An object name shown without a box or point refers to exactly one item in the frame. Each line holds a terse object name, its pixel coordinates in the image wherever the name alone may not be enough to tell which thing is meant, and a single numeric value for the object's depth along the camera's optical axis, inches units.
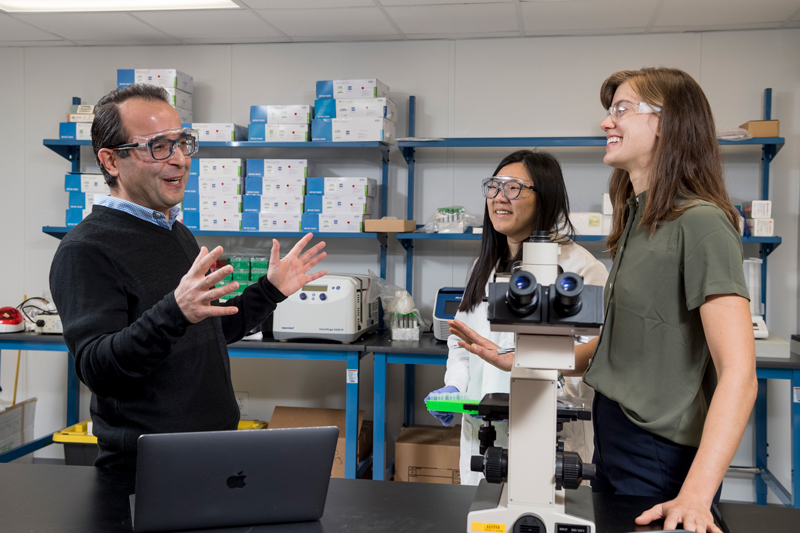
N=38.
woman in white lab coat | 75.9
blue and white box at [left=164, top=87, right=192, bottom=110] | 142.8
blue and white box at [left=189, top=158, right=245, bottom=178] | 140.4
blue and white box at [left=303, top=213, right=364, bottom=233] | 136.2
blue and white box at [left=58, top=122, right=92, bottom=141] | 144.6
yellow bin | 137.2
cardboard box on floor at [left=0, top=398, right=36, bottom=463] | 142.9
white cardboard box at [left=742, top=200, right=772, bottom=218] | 124.0
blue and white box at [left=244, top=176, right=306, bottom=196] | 138.6
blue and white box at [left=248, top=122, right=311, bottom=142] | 139.4
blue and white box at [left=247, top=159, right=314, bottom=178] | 138.4
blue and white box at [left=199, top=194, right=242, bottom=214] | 141.1
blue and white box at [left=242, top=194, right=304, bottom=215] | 138.3
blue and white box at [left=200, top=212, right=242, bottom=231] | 141.2
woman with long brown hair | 42.2
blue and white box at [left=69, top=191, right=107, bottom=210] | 144.9
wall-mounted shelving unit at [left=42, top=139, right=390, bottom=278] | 136.1
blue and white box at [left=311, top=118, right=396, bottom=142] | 134.6
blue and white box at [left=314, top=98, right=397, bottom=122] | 135.0
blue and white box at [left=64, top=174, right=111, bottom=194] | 144.4
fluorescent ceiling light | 126.6
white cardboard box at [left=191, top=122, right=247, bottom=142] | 142.0
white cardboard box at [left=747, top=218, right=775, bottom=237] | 123.9
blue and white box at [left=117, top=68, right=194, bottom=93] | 142.6
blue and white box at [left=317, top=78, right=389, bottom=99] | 136.2
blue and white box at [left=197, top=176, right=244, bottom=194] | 140.9
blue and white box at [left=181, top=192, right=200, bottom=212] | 142.0
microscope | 34.4
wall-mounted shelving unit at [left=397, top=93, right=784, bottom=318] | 130.4
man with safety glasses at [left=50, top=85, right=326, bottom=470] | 47.7
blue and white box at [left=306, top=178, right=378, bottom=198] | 135.7
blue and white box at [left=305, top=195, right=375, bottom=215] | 136.0
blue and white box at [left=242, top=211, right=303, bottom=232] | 138.3
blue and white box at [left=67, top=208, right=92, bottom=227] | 144.9
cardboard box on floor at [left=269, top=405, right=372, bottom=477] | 137.5
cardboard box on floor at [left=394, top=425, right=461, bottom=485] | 126.8
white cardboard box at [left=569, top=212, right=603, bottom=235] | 128.7
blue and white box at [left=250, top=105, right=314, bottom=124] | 139.3
